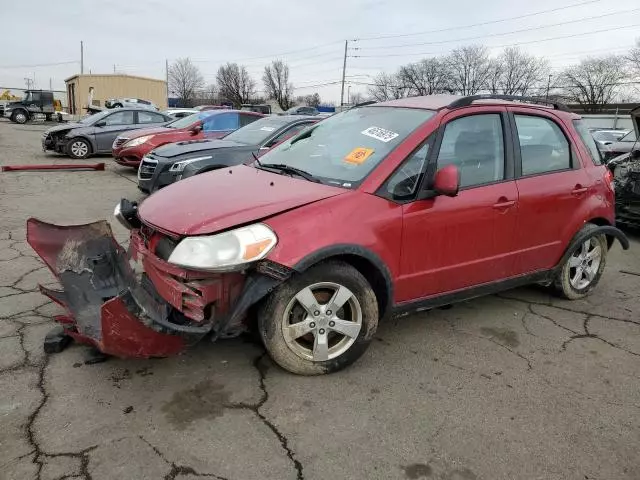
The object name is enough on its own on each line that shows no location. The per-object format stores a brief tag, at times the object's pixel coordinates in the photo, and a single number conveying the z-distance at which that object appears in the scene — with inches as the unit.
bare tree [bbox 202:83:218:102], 3715.6
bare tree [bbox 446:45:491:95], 2920.8
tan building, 1765.5
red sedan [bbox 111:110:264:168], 429.1
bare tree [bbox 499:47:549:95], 2802.7
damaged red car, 112.1
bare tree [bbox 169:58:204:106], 3848.4
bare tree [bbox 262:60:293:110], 3602.4
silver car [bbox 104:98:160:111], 1264.8
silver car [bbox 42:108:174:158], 550.3
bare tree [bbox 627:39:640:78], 2182.6
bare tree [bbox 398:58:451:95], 2972.4
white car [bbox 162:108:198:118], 1077.9
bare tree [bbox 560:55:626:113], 2444.6
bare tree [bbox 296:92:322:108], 3508.9
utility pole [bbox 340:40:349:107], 2538.9
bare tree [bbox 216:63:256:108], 3441.7
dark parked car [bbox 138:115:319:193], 302.7
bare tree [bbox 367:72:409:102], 2910.9
